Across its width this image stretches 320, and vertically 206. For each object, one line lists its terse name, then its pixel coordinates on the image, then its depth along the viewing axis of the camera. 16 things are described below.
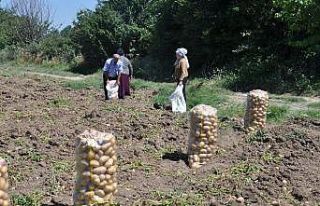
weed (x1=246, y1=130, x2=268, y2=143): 5.95
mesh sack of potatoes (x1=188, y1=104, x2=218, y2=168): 5.33
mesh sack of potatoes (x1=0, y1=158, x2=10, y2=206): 3.16
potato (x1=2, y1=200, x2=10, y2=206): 3.17
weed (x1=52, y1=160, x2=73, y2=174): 5.05
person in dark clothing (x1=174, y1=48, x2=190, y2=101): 8.75
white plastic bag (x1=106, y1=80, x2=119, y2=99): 9.73
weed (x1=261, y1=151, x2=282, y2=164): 5.14
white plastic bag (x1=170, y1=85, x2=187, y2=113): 8.66
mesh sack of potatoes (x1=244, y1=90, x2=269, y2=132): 6.74
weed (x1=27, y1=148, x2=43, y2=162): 5.39
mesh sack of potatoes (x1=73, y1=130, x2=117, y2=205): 3.83
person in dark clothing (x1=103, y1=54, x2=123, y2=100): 9.74
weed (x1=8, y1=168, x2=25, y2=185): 4.73
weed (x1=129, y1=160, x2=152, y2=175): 5.09
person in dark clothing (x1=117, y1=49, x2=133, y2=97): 9.86
